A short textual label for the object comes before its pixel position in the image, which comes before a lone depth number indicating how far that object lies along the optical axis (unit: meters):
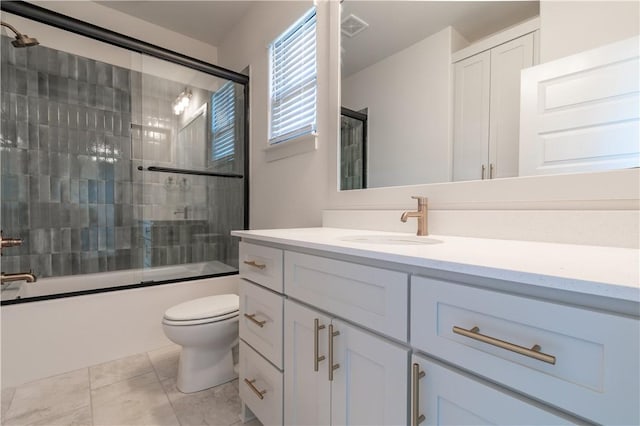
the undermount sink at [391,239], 1.08
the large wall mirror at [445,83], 0.89
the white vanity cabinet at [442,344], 0.41
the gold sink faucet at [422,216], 1.13
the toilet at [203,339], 1.48
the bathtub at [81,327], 1.60
